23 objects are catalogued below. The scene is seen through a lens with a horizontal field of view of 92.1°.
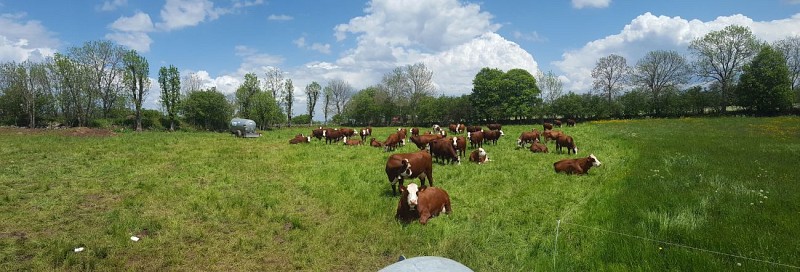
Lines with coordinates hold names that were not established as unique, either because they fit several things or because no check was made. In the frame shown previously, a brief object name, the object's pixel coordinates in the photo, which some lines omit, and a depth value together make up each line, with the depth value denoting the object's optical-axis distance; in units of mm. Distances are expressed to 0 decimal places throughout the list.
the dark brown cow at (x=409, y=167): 11758
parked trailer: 37125
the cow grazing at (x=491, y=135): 26484
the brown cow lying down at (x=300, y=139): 31000
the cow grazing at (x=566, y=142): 21089
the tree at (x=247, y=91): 70000
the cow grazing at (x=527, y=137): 25078
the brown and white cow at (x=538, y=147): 21562
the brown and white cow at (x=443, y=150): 17891
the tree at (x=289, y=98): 82562
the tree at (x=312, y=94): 91812
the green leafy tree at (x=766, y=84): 52625
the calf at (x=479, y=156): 18066
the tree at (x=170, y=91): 59312
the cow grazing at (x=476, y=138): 24625
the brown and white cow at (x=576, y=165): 14945
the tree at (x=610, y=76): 75688
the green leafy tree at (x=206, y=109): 61534
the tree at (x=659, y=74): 69812
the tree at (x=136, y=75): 53281
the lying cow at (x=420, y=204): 9008
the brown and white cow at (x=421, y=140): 23141
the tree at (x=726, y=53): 59656
